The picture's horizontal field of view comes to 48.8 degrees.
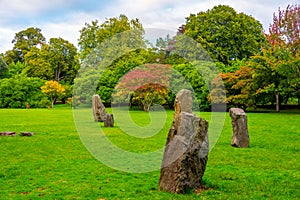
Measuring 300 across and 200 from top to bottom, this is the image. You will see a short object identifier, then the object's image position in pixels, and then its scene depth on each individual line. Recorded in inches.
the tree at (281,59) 966.8
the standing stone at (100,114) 660.7
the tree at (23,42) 2581.2
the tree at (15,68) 2136.8
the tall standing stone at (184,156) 226.5
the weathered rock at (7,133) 524.4
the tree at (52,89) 1670.3
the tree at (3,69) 2070.6
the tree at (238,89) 1155.9
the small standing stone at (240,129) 419.2
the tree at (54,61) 2097.7
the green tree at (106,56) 993.6
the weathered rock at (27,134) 521.3
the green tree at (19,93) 1700.3
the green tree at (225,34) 1668.3
